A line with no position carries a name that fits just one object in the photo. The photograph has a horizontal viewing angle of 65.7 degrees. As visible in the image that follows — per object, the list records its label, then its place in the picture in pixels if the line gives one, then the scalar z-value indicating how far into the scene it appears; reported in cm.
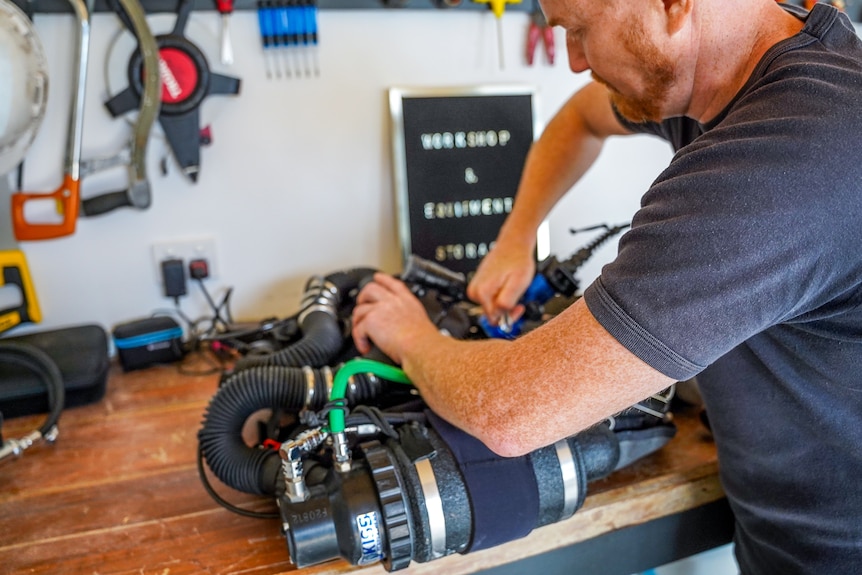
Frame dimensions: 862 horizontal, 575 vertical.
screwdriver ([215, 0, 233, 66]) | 118
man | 52
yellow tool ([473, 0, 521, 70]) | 131
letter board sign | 134
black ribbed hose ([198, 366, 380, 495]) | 74
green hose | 75
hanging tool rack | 109
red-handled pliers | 138
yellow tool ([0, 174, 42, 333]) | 113
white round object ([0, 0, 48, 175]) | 98
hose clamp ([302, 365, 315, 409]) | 78
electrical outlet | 125
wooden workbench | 70
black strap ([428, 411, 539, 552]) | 66
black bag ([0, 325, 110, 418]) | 100
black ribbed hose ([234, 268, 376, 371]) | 90
